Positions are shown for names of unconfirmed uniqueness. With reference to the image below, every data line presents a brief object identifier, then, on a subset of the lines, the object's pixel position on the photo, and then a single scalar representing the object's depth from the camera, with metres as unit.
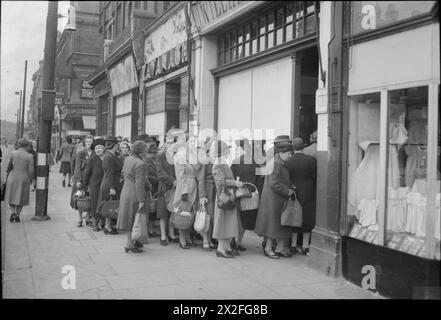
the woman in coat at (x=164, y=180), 6.33
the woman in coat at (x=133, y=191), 5.66
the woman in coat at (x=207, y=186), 5.96
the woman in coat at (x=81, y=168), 7.55
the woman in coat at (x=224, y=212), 5.70
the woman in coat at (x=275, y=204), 5.74
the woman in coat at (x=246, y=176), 6.38
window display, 4.13
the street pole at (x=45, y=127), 7.16
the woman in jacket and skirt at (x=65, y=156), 11.86
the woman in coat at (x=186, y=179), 6.06
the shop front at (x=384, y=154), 3.80
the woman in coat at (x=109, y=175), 7.02
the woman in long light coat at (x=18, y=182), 7.37
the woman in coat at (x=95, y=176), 7.30
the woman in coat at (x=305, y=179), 5.88
